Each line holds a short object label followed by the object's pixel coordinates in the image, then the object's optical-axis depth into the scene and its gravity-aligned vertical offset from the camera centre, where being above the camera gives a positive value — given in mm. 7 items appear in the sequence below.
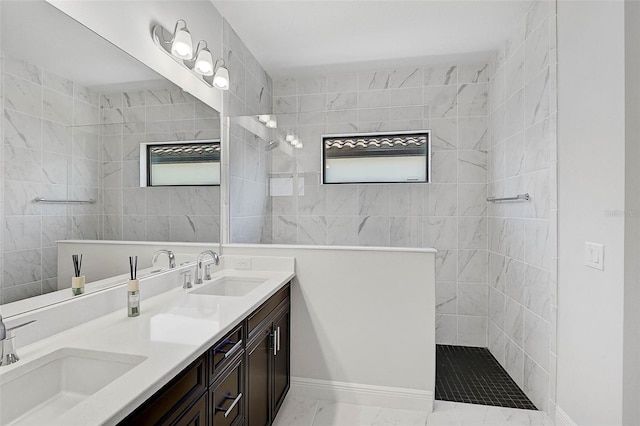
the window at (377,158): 2900 +494
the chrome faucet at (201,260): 1976 -274
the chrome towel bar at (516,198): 2348 +132
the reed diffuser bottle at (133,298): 1407 -348
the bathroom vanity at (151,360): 883 -439
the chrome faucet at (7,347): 930 -376
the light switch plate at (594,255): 1581 -190
